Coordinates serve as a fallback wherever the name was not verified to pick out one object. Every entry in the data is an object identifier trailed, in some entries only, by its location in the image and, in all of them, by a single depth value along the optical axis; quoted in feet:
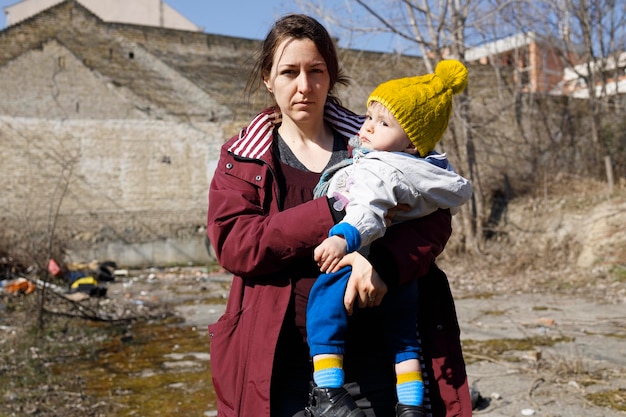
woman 5.93
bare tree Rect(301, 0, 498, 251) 42.45
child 5.82
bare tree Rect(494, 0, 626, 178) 54.90
